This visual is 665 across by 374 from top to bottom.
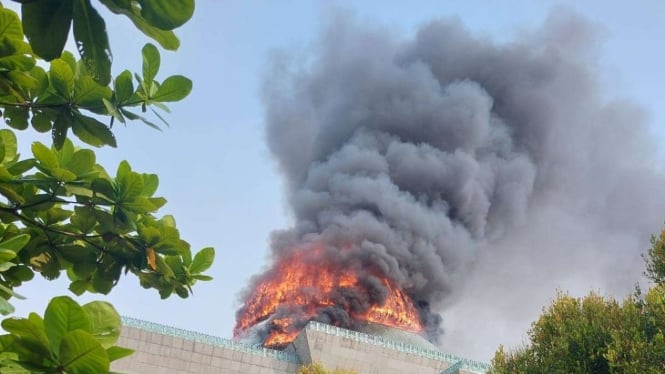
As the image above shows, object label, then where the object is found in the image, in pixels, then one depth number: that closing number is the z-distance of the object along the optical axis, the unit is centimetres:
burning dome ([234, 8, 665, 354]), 5412
